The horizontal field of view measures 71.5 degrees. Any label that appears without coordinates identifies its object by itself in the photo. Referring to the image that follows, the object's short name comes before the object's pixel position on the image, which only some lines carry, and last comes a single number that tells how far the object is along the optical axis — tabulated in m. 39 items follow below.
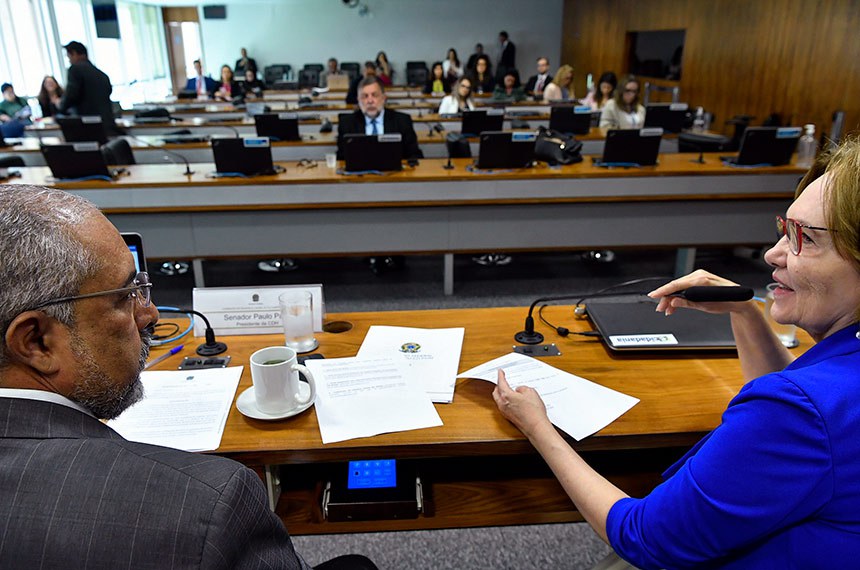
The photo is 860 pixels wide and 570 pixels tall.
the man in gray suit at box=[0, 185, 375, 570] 0.55
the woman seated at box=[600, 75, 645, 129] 5.20
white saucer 1.05
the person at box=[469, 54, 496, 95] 9.24
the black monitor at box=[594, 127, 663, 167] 3.42
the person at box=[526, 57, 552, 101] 9.08
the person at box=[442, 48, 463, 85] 10.19
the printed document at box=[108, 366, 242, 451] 1.01
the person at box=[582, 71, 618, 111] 6.29
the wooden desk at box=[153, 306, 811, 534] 1.00
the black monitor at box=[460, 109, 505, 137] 4.64
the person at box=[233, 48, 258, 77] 12.17
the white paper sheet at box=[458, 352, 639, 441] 1.05
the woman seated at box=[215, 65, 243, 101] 9.54
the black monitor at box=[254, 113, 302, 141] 4.63
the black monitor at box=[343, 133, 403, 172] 3.29
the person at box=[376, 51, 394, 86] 11.81
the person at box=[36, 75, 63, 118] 7.43
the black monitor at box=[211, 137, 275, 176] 3.28
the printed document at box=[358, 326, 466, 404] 1.17
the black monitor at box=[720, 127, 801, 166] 3.41
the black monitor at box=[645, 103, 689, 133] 5.05
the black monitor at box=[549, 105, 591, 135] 4.93
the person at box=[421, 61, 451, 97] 9.71
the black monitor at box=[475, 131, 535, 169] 3.38
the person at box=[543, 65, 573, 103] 6.86
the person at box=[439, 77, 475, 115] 5.79
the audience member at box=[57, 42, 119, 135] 5.66
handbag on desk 3.55
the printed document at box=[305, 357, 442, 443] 1.04
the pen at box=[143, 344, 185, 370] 1.27
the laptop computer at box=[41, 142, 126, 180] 3.25
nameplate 1.38
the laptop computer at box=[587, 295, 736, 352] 1.29
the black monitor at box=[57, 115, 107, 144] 4.94
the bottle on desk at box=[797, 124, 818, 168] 3.59
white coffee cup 1.05
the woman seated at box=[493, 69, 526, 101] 7.06
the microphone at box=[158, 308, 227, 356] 1.32
